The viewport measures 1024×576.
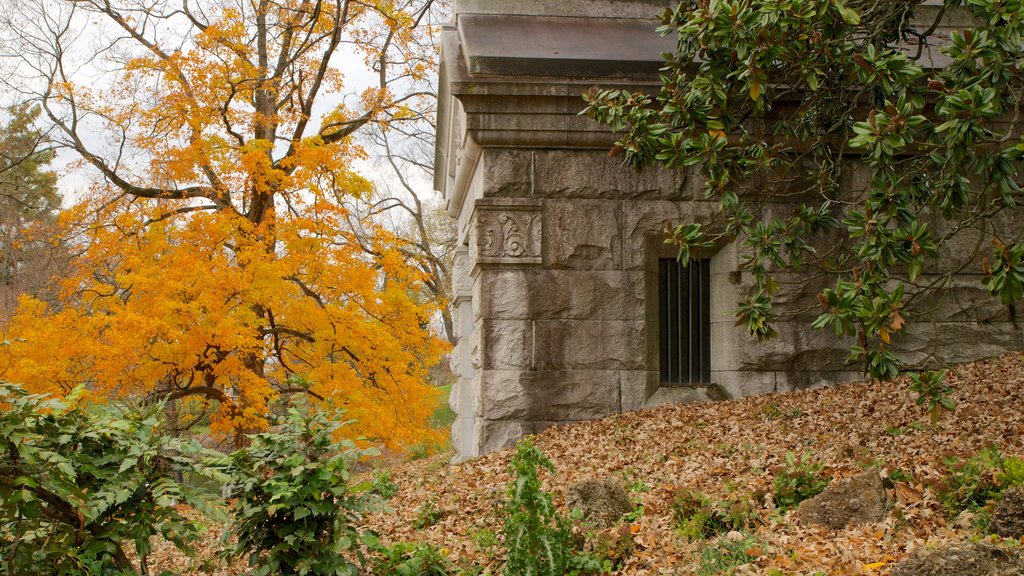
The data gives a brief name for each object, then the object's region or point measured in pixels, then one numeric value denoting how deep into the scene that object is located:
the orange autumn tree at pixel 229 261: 12.30
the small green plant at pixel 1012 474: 3.98
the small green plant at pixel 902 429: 5.59
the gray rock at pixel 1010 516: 3.52
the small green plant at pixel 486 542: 4.71
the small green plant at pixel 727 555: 3.88
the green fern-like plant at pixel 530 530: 3.98
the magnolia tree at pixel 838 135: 4.93
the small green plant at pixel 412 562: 4.28
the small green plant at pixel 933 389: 4.83
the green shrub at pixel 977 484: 4.01
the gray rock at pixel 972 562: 2.93
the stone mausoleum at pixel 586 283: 7.39
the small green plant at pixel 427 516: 5.60
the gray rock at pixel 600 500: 4.71
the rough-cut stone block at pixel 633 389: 7.47
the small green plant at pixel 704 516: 4.37
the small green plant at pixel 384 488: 6.28
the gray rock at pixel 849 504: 4.08
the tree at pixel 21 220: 24.17
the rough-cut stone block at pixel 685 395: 7.57
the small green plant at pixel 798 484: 4.64
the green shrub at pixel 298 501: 3.79
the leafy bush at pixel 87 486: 3.46
